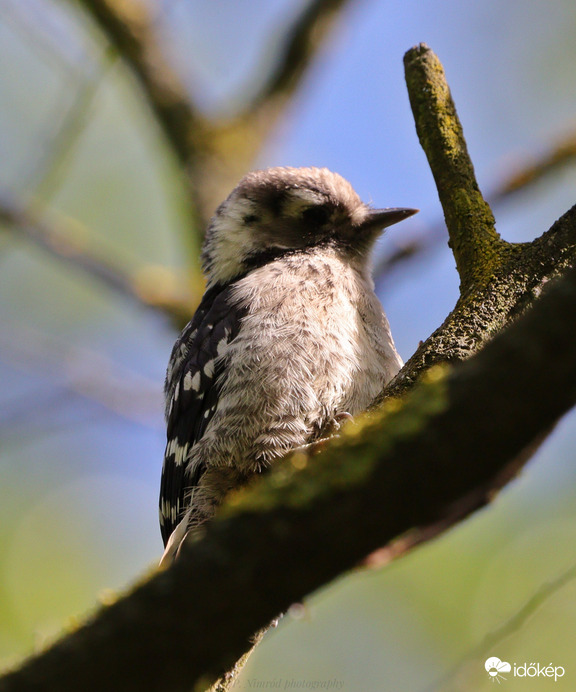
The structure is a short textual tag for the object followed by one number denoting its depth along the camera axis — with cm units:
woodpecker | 601
